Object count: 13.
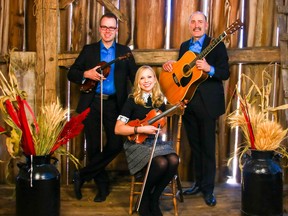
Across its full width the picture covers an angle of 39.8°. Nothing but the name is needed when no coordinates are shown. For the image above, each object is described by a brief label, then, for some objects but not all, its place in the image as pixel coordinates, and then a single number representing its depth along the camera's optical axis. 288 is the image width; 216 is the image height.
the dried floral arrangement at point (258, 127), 3.04
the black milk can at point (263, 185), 3.05
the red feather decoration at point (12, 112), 2.81
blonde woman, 3.12
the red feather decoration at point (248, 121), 3.10
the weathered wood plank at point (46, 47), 4.15
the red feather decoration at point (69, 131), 2.93
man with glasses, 3.75
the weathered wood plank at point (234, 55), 4.01
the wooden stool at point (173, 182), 3.30
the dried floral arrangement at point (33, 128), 2.80
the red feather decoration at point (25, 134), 2.78
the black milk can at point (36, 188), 2.82
